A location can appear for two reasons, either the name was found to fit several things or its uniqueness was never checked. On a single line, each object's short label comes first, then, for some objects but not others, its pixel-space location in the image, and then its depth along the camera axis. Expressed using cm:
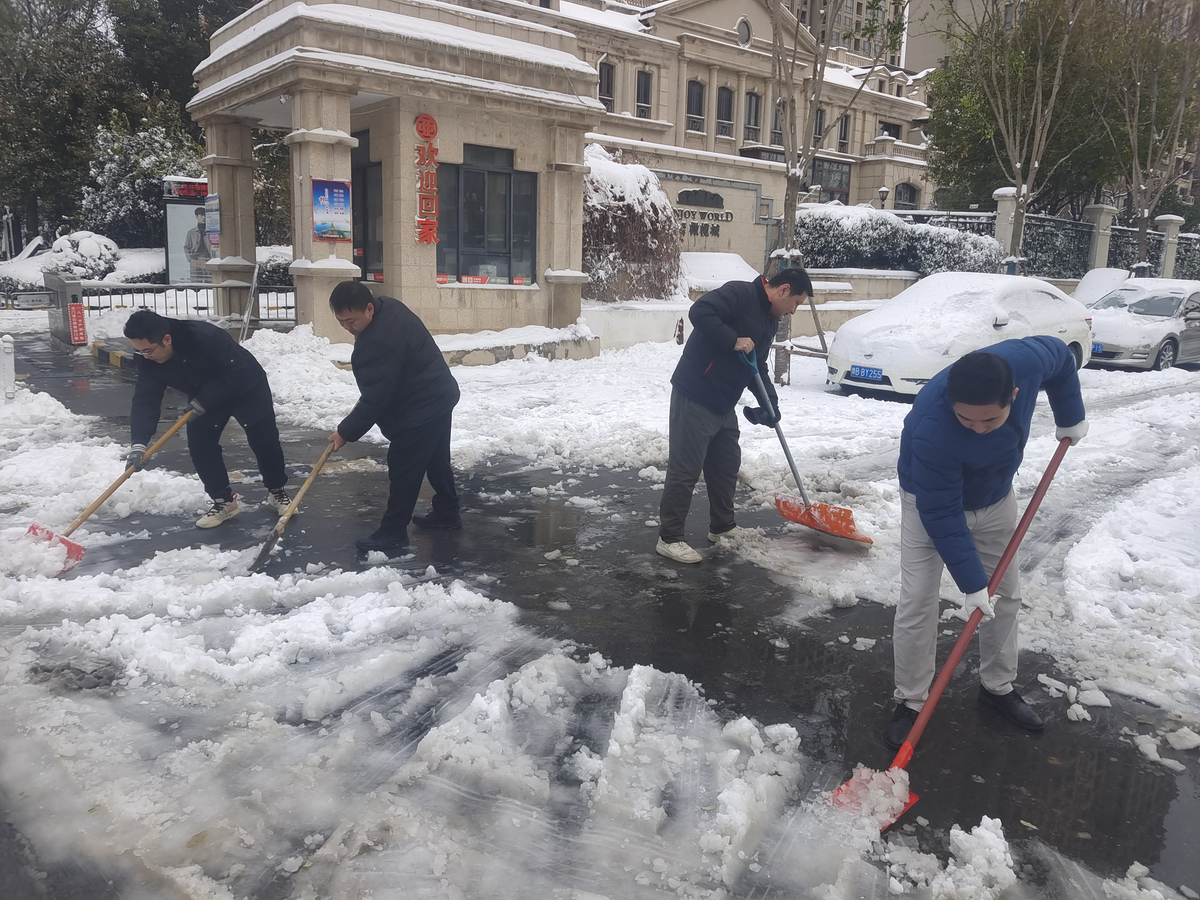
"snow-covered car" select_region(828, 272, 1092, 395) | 1052
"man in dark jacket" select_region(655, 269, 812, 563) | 513
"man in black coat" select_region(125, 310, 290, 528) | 540
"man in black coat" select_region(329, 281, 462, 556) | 503
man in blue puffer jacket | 303
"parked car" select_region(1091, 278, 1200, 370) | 1411
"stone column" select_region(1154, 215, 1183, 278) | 2719
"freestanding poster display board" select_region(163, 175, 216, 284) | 1738
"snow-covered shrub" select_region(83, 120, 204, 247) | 2505
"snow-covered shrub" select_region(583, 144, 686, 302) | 1689
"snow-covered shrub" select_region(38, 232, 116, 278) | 2344
